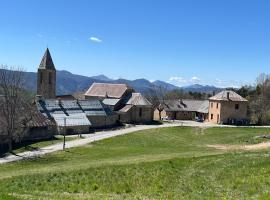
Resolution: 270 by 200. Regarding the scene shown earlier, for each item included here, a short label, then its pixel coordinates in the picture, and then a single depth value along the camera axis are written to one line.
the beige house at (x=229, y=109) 55.72
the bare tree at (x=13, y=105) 37.84
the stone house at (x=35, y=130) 38.29
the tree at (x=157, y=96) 64.27
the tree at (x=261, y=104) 57.69
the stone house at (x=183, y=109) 62.31
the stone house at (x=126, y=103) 55.72
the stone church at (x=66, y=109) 45.95
